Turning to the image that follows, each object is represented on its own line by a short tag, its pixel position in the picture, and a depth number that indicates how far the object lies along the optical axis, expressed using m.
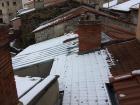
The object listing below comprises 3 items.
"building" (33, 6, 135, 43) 9.79
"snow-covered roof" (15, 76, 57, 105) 3.51
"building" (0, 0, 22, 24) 27.54
